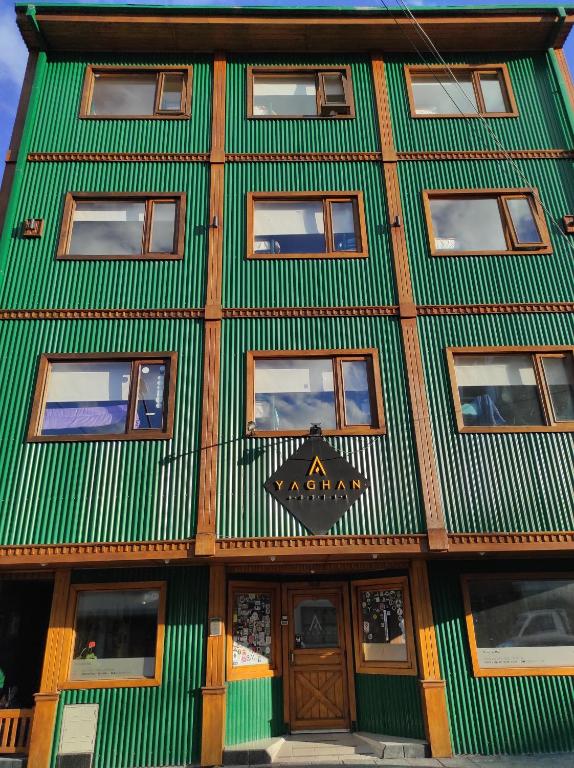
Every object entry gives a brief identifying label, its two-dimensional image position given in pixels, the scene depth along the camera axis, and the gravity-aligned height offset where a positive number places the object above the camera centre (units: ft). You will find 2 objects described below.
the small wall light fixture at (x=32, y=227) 38.14 +26.33
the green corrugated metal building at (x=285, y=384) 30.81 +14.83
